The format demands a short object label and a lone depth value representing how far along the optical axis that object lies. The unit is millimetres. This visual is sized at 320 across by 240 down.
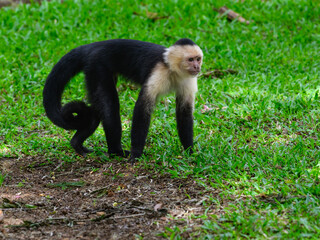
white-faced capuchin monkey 8102
